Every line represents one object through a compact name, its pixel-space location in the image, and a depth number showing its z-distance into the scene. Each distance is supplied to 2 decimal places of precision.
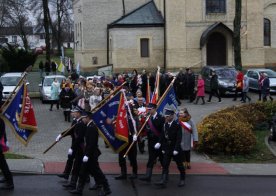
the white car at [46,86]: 32.78
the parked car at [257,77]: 34.91
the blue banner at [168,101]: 15.69
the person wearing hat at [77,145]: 12.94
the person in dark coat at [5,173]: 13.10
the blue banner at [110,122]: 14.38
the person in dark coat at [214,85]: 31.93
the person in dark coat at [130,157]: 14.34
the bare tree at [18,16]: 61.04
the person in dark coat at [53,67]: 45.06
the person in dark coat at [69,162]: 13.44
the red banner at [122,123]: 14.30
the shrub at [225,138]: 17.91
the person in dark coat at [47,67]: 41.79
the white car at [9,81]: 32.66
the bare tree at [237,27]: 37.75
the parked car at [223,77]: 33.94
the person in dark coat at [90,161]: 12.46
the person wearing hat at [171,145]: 13.66
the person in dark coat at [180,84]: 32.34
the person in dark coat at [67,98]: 24.88
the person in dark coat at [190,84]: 32.21
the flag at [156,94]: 17.49
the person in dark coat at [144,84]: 31.52
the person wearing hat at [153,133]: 14.12
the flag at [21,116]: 14.45
